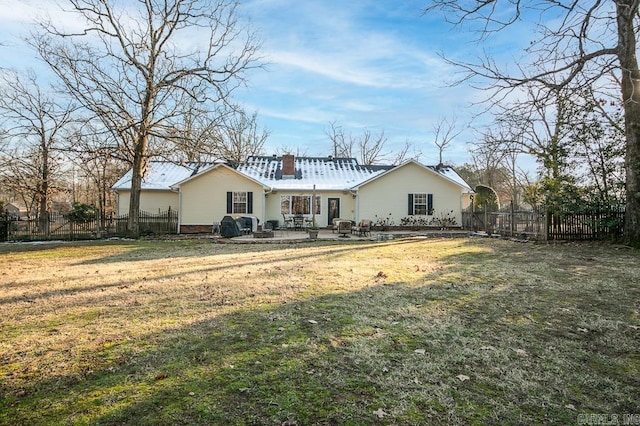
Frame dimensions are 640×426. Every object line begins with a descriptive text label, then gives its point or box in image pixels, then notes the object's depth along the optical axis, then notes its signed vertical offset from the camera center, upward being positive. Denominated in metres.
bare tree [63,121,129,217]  19.05 +3.68
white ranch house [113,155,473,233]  23.66 +1.31
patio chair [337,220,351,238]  20.04 -0.62
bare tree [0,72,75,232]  23.77 +3.90
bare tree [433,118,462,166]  38.06 +8.53
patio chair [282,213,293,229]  24.49 -0.30
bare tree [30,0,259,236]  19.00 +7.23
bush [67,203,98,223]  20.19 +0.15
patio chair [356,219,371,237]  20.05 -0.62
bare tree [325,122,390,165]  49.31 +9.53
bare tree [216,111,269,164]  41.69 +9.15
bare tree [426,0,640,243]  8.79 +4.41
